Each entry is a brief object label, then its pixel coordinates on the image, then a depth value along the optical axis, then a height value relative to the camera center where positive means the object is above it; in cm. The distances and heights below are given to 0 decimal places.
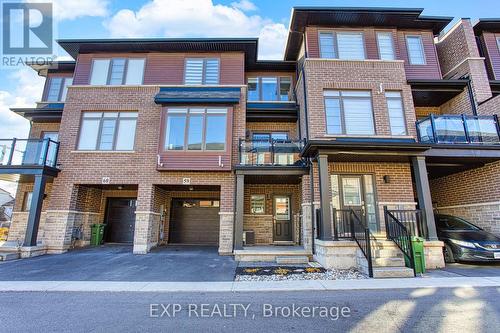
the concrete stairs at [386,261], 594 -112
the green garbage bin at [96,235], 1100 -83
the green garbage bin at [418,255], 616 -91
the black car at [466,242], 700 -67
